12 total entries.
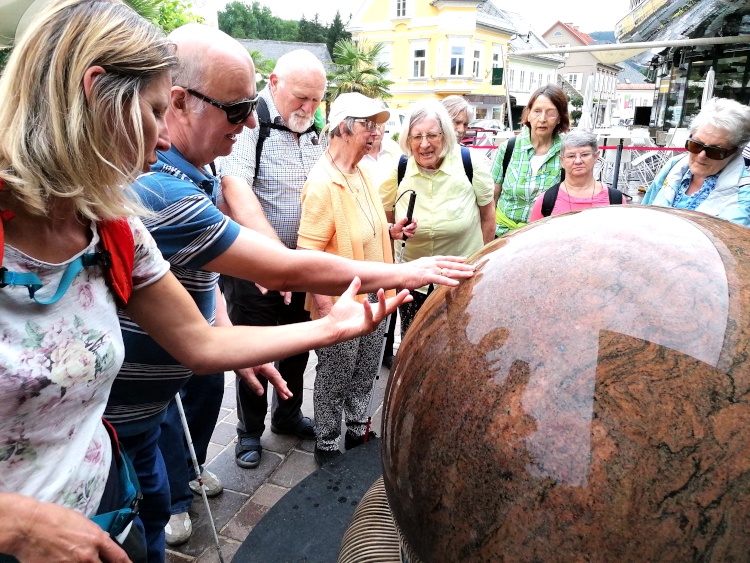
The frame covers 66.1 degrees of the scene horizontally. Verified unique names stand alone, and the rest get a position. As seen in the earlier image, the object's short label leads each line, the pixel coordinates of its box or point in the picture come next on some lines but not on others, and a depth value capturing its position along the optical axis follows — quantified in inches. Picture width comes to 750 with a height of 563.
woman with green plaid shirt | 177.9
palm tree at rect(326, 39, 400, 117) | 1489.4
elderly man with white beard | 126.0
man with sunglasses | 76.4
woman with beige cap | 126.1
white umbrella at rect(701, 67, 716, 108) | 443.5
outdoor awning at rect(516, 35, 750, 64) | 341.7
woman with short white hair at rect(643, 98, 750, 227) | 131.3
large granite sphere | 45.6
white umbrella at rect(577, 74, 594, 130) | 431.2
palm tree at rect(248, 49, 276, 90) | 1926.2
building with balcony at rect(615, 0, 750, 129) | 496.4
